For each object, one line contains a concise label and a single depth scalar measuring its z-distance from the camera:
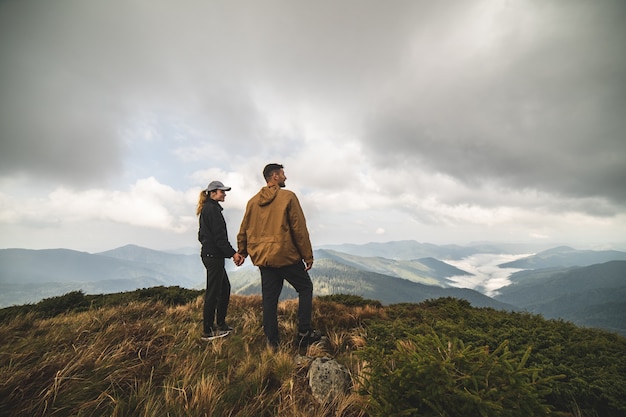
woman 4.91
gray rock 2.75
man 4.22
